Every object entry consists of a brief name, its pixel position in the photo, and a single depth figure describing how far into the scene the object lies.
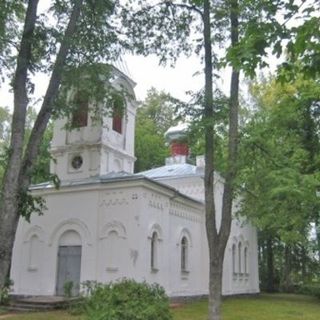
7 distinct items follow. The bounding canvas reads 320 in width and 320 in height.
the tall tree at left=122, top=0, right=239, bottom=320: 11.58
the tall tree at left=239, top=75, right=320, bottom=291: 11.84
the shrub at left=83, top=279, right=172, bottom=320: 8.34
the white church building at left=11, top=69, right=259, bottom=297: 16.95
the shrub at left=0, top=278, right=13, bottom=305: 10.18
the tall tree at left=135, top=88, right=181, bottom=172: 35.09
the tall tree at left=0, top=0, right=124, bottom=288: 10.33
